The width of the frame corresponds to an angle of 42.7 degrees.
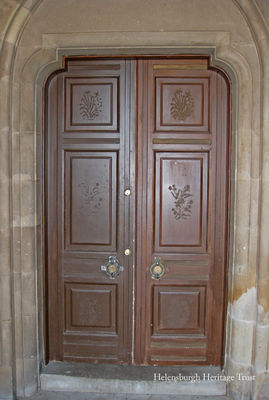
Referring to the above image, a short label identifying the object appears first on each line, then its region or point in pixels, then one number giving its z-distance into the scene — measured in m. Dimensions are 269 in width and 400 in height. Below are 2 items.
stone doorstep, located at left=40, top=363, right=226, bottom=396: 2.88
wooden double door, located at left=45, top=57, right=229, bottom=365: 2.92
